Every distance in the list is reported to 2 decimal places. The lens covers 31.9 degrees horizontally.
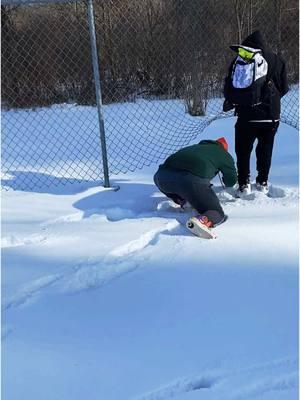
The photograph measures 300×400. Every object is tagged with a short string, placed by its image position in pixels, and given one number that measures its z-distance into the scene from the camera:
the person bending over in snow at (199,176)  4.21
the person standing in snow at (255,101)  4.74
